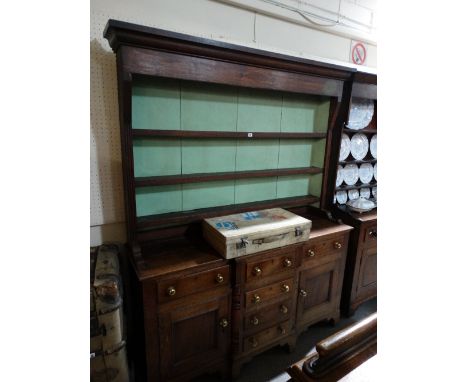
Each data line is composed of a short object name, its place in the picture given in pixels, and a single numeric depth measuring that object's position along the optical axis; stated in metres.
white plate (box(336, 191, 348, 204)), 2.33
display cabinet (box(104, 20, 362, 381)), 1.34
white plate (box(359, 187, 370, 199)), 2.46
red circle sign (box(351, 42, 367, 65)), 2.28
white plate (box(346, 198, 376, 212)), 2.17
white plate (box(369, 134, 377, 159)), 2.37
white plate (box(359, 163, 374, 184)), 2.40
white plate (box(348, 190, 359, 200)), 2.40
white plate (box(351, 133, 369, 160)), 2.28
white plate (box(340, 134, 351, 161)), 2.20
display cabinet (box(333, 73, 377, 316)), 2.09
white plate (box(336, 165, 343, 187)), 2.26
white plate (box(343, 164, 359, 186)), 2.31
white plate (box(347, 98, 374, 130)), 2.16
